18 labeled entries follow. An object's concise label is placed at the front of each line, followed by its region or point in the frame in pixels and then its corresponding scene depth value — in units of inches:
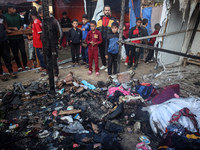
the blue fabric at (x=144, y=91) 149.6
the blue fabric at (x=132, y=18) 261.4
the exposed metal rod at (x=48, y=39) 131.3
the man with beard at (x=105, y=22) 217.2
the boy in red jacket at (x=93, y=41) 205.7
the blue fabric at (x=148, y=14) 313.0
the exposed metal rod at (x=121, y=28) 166.0
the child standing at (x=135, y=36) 229.5
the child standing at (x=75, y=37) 233.9
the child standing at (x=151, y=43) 255.4
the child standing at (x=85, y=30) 236.8
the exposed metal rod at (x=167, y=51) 115.0
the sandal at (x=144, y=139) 105.8
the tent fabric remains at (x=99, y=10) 266.4
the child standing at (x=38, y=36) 193.9
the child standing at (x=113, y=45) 191.6
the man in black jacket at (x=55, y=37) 179.0
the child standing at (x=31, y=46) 222.7
